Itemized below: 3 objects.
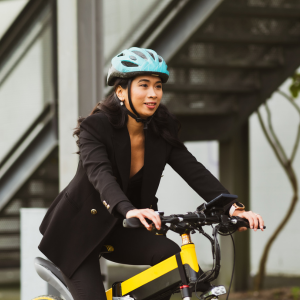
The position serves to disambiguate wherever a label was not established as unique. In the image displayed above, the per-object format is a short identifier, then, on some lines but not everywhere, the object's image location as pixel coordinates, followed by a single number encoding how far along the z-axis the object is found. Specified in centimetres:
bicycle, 419
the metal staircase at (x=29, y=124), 1164
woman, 490
